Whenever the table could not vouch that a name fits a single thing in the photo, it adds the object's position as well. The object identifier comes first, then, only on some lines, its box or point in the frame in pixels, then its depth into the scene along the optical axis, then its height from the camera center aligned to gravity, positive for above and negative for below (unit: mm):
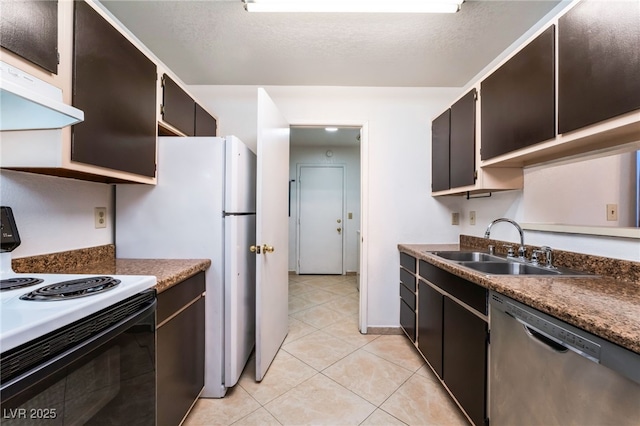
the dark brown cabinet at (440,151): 2092 +594
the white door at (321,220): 4551 -88
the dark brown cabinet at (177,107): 1567 +757
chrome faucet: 1514 -189
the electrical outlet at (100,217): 1433 -18
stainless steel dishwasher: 658 -517
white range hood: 708 +344
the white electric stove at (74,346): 543 -357
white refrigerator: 1504 -5
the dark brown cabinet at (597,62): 841 +592
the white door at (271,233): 1647 -136
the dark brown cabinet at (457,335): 1167 -691
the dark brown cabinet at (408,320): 2035 -932
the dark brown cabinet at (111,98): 991 +553
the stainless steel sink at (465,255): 1890 -319
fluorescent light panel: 1409 +1241
